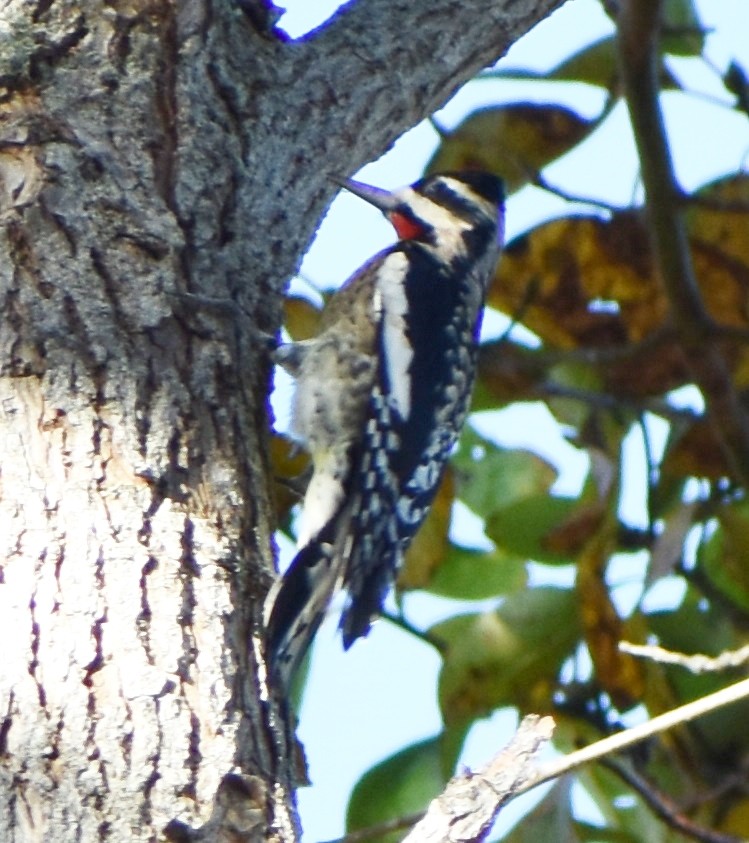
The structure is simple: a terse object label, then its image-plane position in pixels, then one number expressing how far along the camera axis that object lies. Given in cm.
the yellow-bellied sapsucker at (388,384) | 522
